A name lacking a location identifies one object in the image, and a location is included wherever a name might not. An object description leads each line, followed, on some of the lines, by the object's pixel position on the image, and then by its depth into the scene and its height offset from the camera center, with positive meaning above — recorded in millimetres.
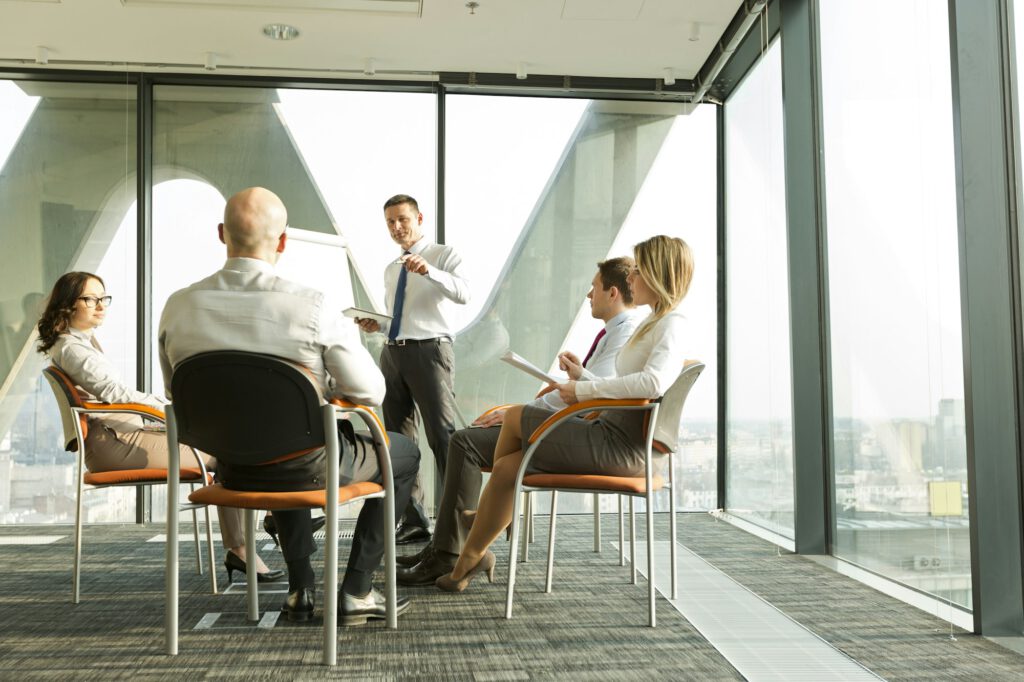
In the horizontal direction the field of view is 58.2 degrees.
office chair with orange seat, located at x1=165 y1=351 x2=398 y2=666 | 2193 -65
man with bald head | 2305 +175
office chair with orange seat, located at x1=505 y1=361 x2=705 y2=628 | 2705 -164
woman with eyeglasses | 3178 +39
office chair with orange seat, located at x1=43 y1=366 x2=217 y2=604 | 3096 -119
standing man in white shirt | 4598 +320
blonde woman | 2797 -80
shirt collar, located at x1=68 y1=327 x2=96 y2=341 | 3334 +236
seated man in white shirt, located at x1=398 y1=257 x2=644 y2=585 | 3279 -186
